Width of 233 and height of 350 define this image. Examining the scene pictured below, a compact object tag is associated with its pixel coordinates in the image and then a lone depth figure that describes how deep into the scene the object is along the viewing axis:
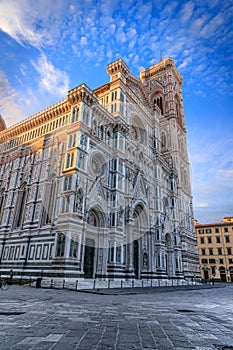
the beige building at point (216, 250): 56.41
